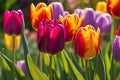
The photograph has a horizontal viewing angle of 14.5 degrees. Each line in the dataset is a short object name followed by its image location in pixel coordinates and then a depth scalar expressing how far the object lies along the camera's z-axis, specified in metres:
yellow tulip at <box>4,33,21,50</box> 3.33
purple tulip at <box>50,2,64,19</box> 2.56
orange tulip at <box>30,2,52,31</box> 2.18
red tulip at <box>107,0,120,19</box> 2.38
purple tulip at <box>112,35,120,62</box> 2.06
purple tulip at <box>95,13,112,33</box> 2.67
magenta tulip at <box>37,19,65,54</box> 1.93
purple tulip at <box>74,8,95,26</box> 2.54
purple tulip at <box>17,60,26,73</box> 2.62
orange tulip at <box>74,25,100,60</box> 1.96
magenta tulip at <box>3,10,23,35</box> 2.17
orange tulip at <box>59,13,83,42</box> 2.10
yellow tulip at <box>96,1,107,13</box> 3.08
